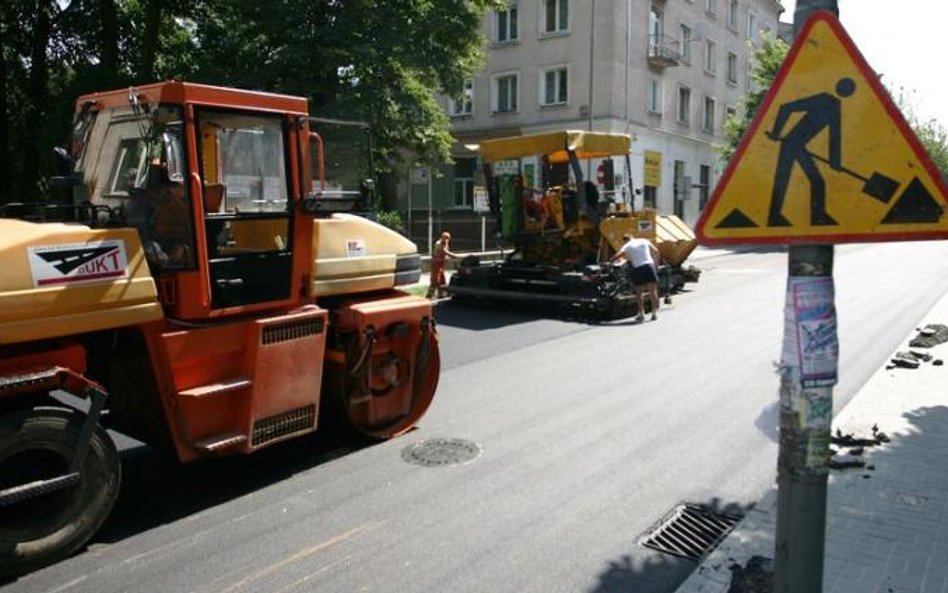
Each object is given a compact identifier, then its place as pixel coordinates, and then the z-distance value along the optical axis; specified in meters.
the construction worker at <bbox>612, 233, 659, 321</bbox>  13.24
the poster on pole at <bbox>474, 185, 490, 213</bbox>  17.35
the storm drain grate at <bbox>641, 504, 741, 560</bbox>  4.55
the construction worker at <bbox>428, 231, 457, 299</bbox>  15.55
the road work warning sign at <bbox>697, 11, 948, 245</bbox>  2.54
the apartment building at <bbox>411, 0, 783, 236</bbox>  34.38
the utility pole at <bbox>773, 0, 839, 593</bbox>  2.66
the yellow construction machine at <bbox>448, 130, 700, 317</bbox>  14.03
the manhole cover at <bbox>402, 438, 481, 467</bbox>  6.05
